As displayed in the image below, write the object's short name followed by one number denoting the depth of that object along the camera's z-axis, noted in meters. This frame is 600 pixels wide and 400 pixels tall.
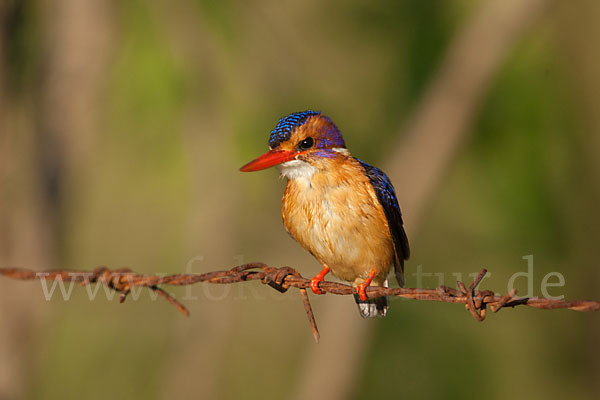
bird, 6.36
